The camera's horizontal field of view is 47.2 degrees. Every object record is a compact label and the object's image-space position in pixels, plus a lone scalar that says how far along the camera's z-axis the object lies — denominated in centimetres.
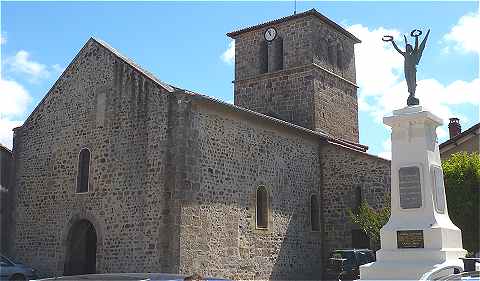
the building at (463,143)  2145
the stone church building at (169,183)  1609
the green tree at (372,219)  1844
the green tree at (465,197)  1570
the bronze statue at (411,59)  1269
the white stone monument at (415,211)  1094
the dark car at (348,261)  1655
